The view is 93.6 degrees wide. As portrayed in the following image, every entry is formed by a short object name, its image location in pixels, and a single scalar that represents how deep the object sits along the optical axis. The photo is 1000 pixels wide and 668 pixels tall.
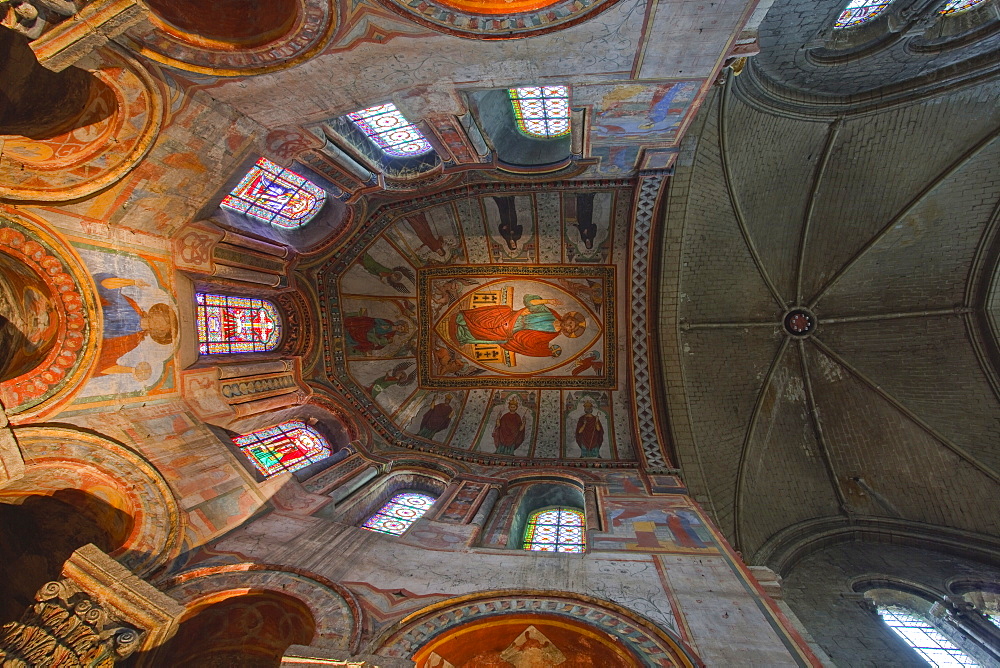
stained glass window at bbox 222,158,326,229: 8.62
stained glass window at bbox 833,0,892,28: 7.88
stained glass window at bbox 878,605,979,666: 6.46
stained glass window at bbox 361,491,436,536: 8.62
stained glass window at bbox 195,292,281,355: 8.78
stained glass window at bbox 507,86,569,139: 8.20
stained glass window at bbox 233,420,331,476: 8.91
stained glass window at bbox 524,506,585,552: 7.94
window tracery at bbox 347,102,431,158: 8.08
